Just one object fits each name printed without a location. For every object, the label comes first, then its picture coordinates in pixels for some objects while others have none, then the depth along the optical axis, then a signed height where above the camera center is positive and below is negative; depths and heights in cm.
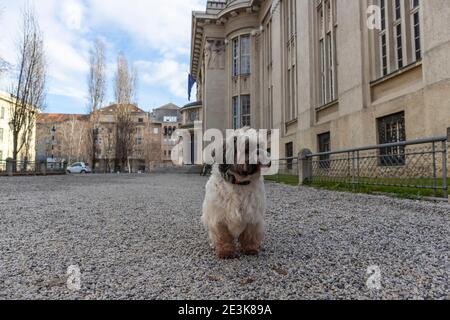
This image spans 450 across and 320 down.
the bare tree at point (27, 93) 2470 +671
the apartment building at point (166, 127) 8138 +1208
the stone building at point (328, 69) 804 +445
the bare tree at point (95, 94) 3412 +895
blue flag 4147 +1232
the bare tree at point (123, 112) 3488 +687
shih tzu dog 239 -25
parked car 3921 +36
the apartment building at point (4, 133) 4681 +624
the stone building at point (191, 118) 3857 +696
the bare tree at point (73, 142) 5859 +586
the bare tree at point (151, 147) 7000 +566
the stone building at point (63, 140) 5881 +674
